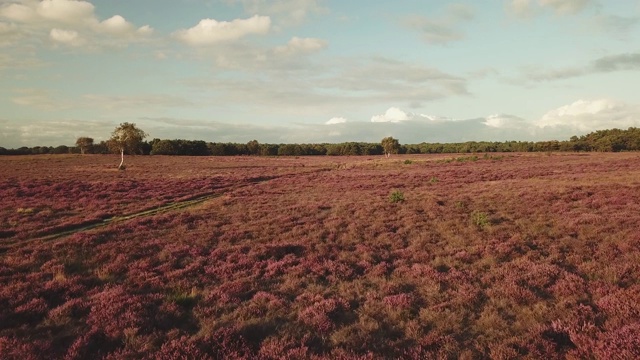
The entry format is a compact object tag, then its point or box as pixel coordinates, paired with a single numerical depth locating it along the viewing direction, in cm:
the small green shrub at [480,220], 1886
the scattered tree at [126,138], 7112
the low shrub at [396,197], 2736
